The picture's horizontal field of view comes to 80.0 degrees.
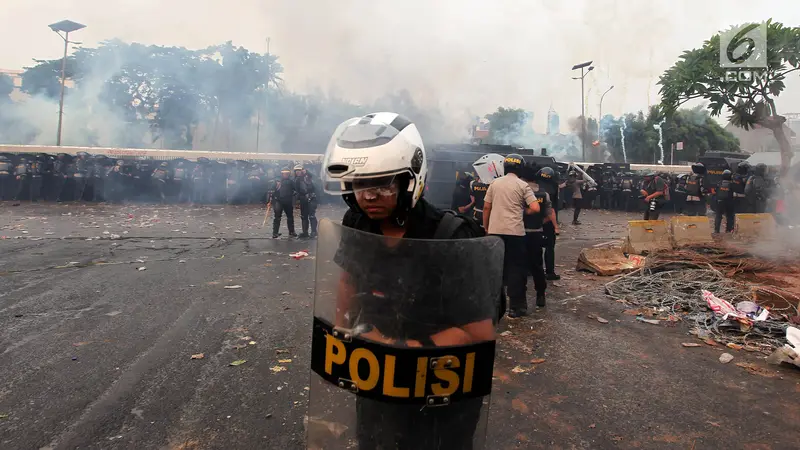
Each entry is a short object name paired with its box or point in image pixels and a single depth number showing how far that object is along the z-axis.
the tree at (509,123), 45.78
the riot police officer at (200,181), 18.61
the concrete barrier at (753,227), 8.83
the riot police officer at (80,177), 17.42
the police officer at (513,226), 5.04
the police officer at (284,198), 10.35
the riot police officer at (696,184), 11.99
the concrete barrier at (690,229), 8.10
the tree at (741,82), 10.81
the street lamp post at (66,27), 27.62
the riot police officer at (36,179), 17.03
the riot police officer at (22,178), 16.97
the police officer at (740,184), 10.70
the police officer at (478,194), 7.59
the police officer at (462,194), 9.35
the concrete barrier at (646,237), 7.87
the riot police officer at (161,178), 18.05
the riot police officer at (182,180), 18.47
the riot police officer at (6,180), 17.03
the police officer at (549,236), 6.62
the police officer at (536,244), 5.46
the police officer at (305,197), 10.45
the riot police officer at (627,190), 19.30
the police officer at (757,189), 11.08
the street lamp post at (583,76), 29.63
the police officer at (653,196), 10.96
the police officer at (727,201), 10.19
